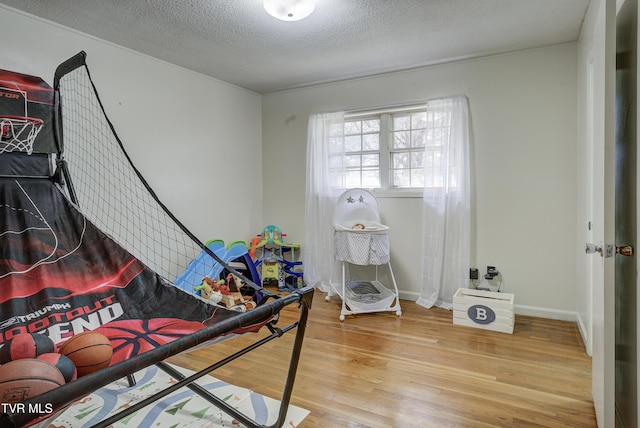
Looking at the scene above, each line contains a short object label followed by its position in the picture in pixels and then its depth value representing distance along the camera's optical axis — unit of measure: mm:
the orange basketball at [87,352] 1339
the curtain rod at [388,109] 3971
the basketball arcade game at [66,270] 1745
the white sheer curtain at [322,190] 4430
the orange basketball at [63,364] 1215
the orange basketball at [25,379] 1048
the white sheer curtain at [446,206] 3688
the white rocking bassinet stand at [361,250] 3637
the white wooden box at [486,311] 3168
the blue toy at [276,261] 4539
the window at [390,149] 3846
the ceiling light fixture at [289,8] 2410
